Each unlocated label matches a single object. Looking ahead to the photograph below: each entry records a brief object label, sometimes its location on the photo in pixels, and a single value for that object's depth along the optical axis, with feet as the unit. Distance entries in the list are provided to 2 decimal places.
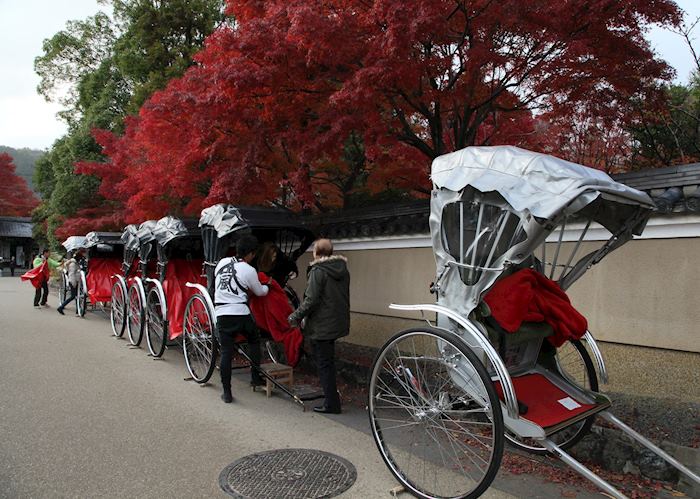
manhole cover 11.51
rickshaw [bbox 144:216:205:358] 24.81
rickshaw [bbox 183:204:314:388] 20.49
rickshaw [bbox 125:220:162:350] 26.37
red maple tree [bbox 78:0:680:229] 17.37
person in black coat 16.75
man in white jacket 18.10
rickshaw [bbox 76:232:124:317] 40.52
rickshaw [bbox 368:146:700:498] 9.99
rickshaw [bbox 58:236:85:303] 43.19
